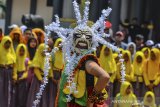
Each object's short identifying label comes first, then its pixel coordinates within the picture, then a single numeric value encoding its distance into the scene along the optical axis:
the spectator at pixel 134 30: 18.96
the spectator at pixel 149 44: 15.27
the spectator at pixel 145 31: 19.91
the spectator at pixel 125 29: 18.00
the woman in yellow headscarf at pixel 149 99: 11.53
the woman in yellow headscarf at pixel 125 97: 11.00
